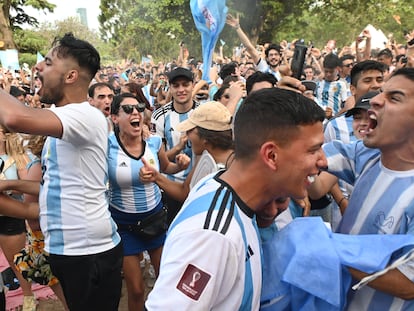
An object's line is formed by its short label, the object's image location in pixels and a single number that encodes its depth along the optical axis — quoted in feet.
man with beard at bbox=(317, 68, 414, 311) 5.15
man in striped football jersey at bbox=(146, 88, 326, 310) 3.78
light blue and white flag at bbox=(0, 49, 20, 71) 53.52
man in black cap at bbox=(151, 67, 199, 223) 15.46
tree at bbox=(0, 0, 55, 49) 96.98
